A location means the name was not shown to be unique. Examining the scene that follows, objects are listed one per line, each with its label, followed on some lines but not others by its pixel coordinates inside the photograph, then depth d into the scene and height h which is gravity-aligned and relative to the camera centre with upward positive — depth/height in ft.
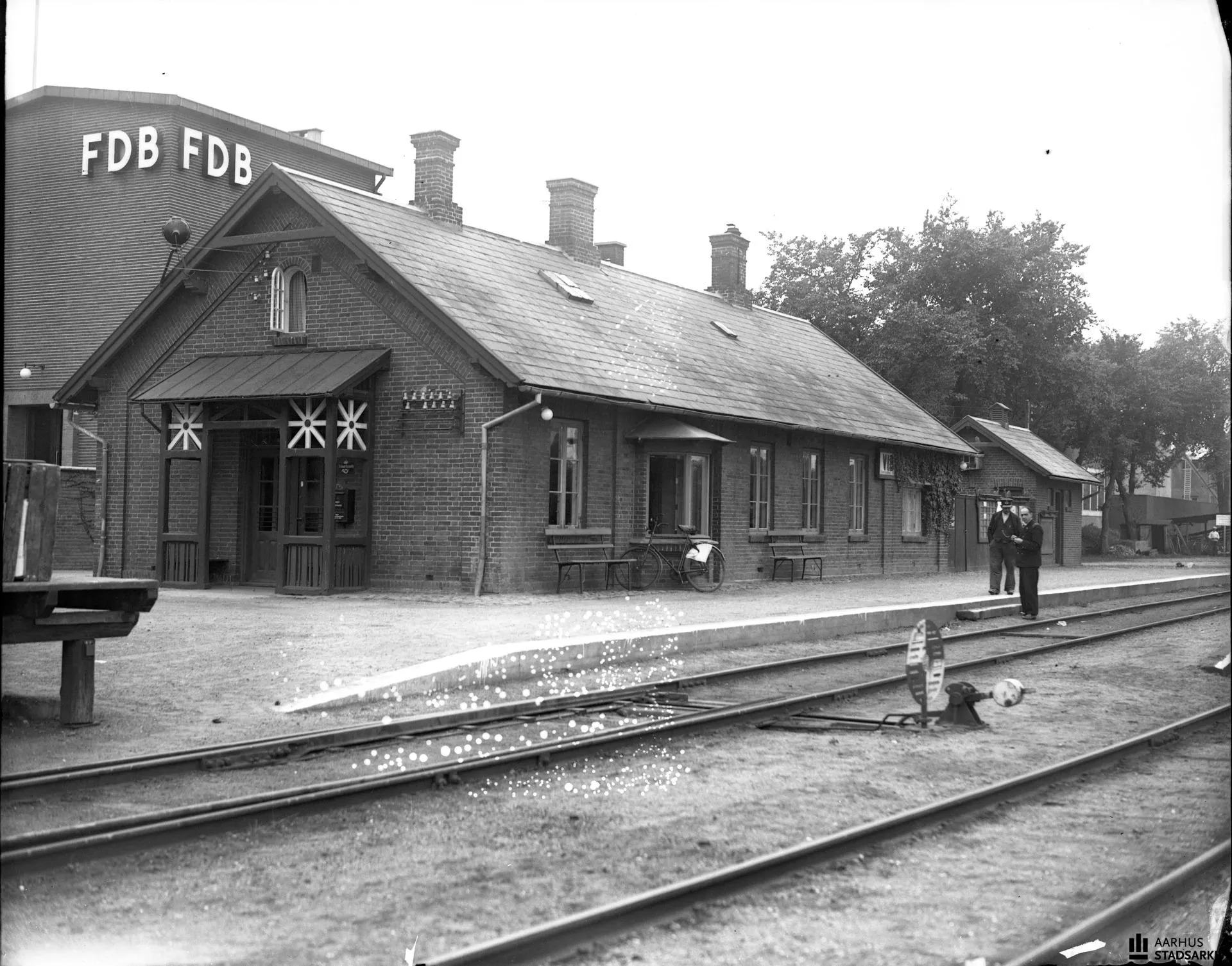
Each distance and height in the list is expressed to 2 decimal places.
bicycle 67.10 -2.26
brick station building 59.98 +5.61
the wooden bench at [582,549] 62.44 -1.42
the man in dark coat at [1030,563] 56.08 -1.64
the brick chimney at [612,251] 95.66 +20.59
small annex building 108.58 +3.89
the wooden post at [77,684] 26.25 -3.55
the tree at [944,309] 80.79 +17.07
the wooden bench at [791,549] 79.25 -1.61
